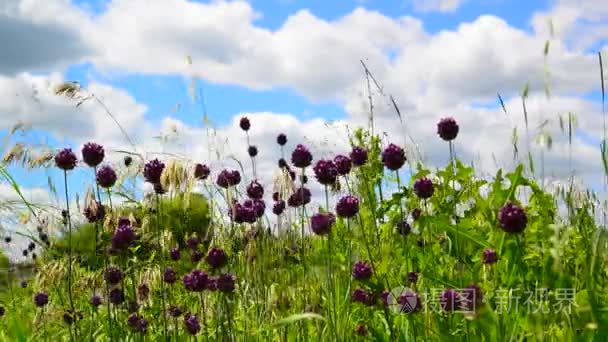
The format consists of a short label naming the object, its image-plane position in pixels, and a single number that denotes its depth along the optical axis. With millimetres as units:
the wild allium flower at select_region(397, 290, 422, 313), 2223
